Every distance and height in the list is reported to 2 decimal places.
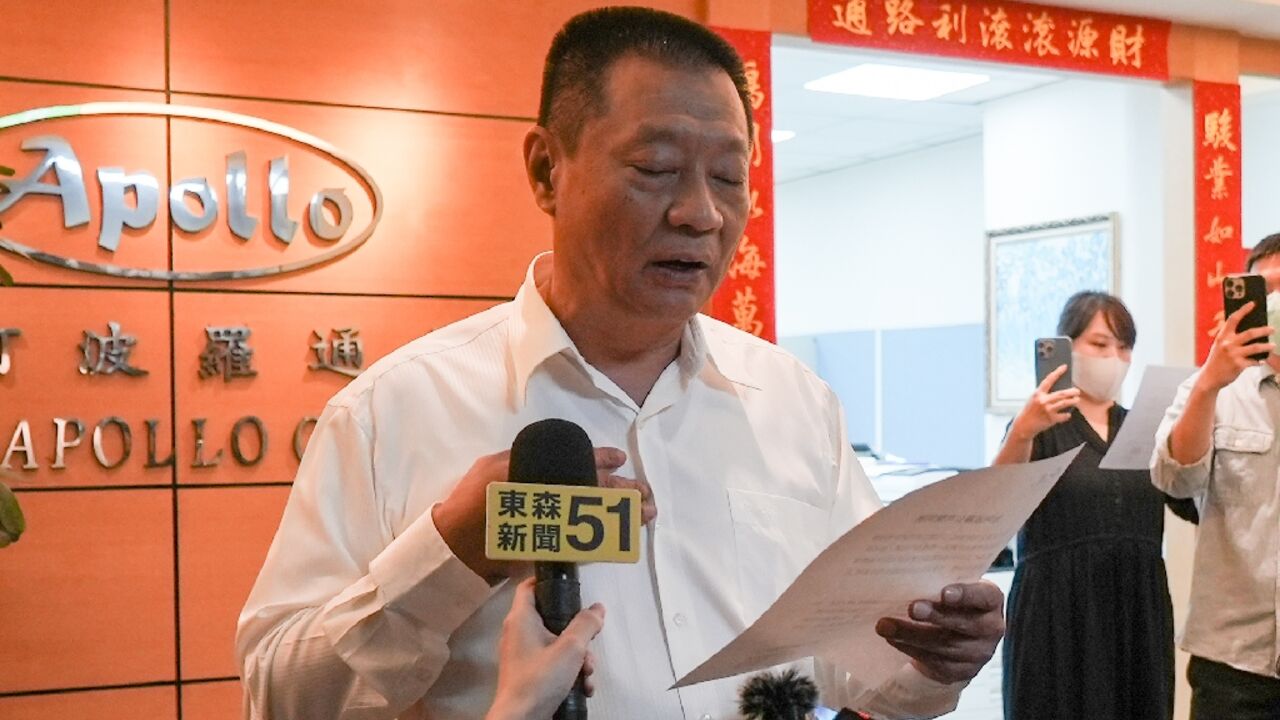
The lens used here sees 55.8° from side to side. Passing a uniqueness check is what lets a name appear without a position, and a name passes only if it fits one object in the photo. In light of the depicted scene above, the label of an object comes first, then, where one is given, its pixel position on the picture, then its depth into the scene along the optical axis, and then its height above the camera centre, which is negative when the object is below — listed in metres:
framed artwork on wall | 5.30 +0.33
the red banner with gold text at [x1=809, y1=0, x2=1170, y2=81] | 3.95 +1.11
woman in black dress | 3.22 -0.65
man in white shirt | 1.06 -0.10
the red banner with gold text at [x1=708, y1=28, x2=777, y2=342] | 3.72 +0.34
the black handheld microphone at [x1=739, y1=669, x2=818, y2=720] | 0.98 -0.28
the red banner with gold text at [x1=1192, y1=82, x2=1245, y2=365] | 4.59 +0.59
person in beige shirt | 2.77 -0.38
